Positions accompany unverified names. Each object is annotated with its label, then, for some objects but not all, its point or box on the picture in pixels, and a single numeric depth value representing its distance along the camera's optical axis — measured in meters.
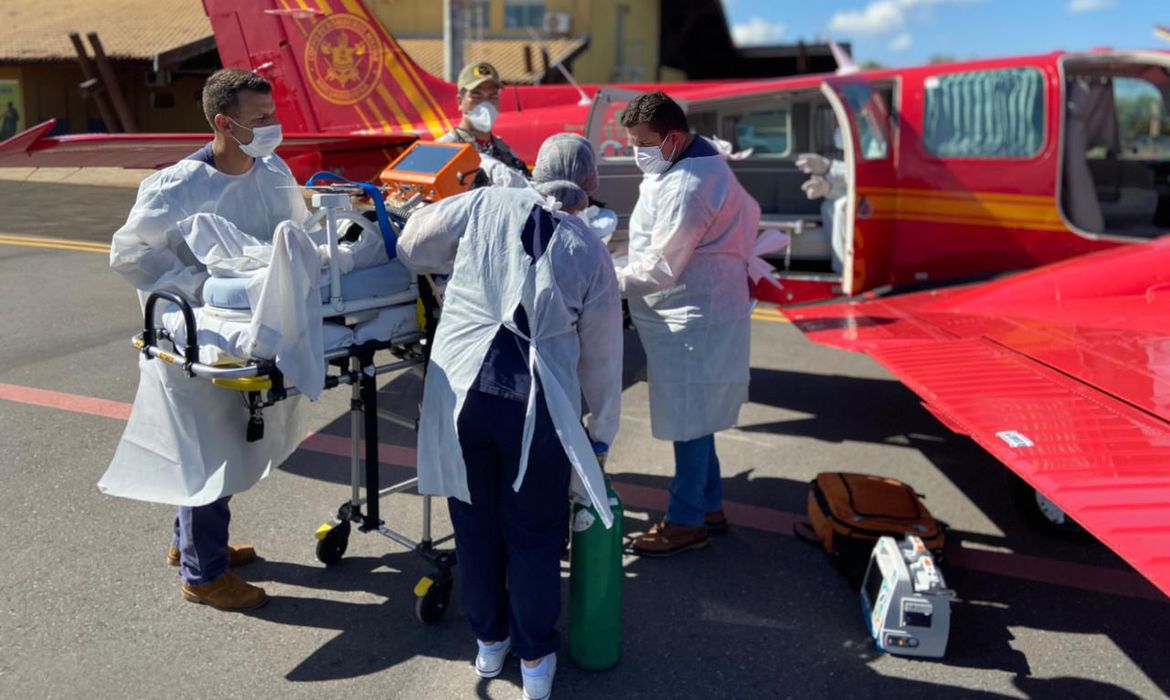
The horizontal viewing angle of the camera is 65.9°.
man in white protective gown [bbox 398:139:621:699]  2.74
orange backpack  3.84
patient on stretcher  2.77
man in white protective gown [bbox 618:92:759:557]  3.73
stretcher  2.91
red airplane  3.56
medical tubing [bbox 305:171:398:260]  3.17
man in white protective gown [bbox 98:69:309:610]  3.14
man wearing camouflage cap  5.31
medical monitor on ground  3.26
